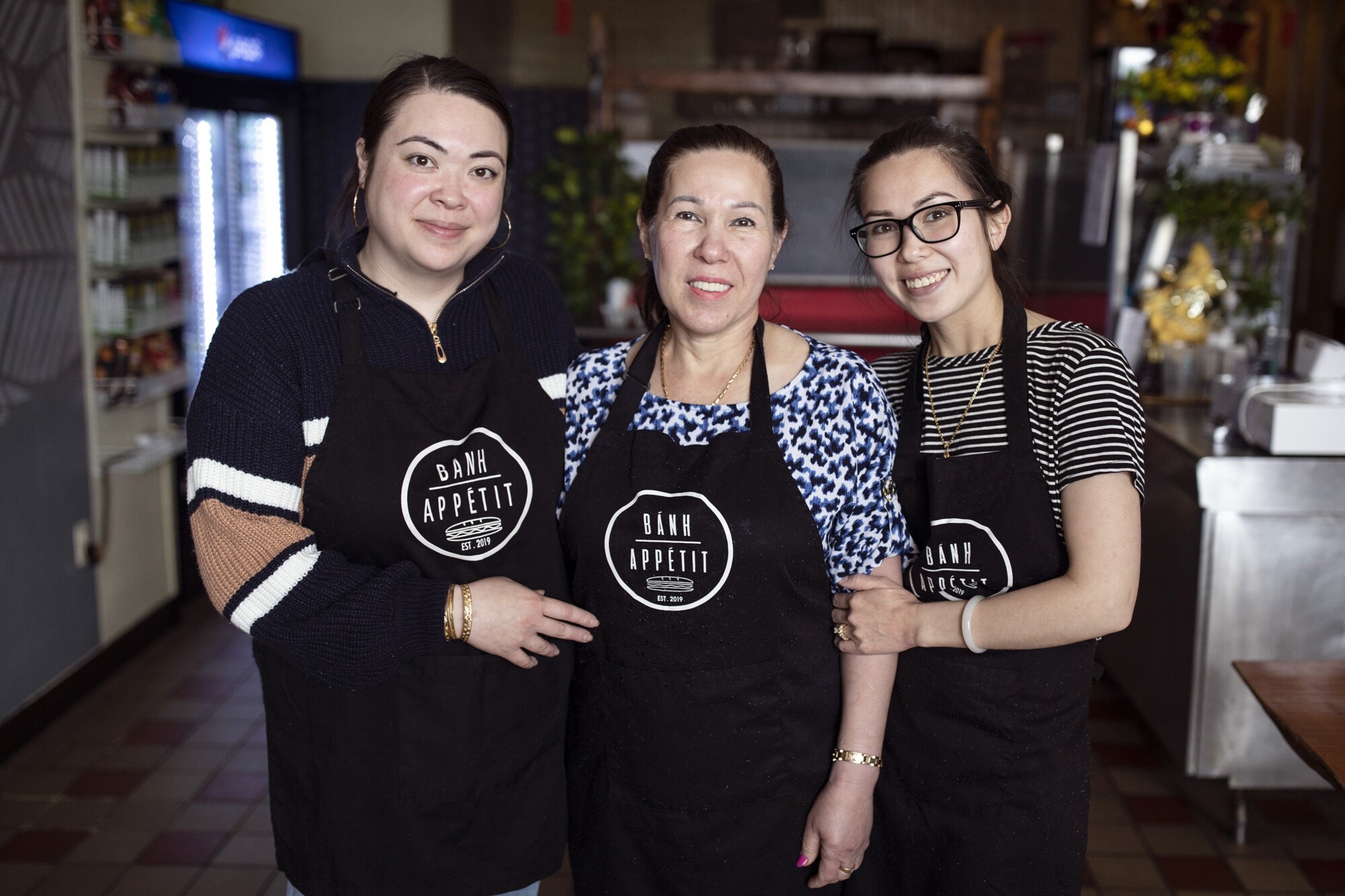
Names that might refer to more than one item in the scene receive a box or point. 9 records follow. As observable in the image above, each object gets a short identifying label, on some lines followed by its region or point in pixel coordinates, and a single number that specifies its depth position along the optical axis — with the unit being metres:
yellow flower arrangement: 4.63
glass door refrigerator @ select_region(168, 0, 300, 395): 5.36
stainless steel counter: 3.26
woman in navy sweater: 1.69
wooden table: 1.76
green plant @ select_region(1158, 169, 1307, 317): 4.20
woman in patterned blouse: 1.77
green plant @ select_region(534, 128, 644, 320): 6.02
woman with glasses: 1.75
